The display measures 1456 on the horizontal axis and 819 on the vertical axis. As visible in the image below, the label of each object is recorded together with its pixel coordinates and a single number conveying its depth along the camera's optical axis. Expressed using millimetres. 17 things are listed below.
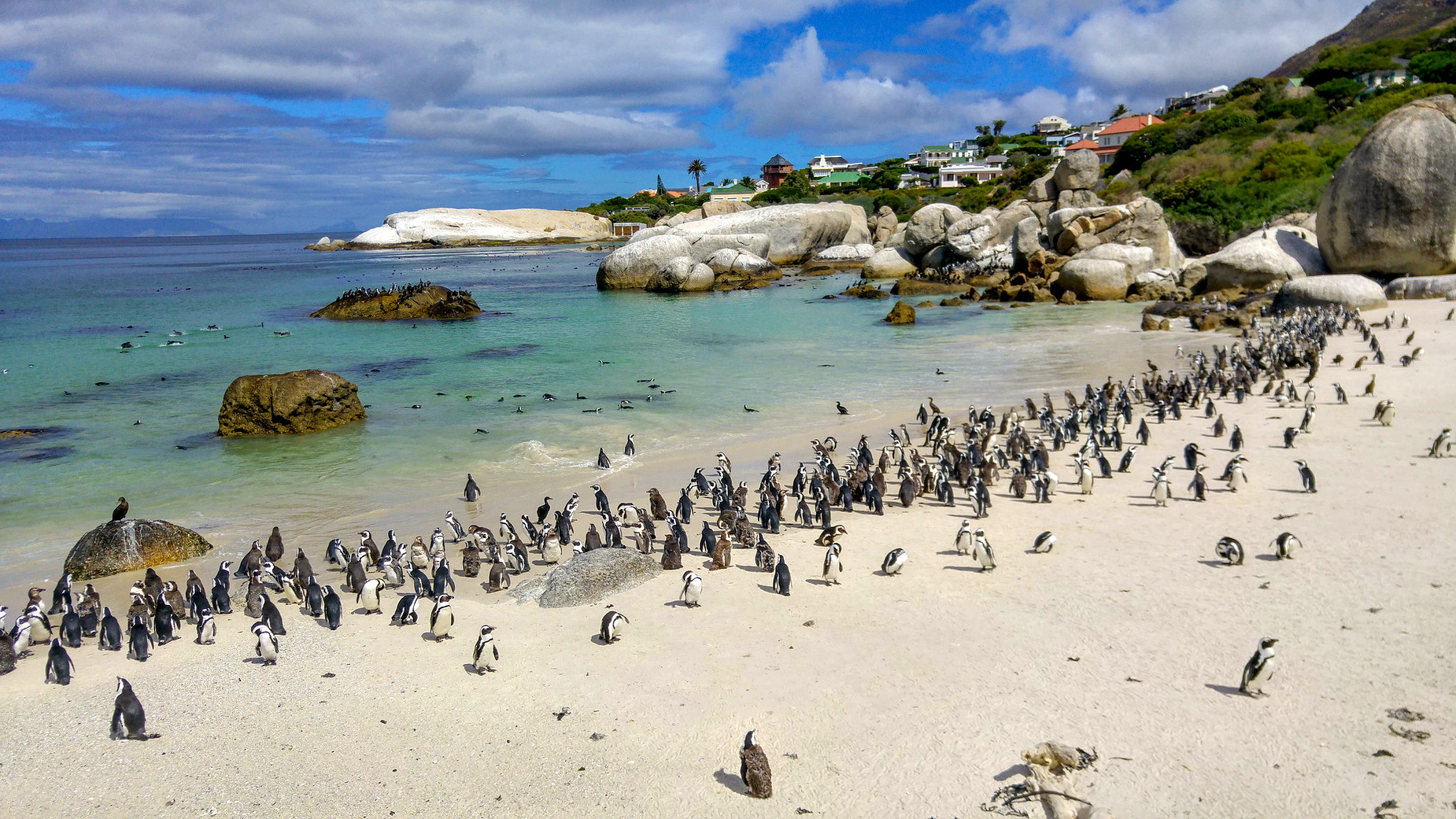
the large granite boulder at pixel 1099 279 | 33875
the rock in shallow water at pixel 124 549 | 10422
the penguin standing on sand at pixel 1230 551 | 8523
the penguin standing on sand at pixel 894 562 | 8945
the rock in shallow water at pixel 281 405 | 17594
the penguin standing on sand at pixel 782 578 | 8617
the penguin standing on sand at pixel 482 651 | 7312
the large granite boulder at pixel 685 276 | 46156
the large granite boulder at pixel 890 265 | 46731
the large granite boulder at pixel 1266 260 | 29516
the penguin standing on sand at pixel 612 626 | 7719
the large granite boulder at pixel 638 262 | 48656
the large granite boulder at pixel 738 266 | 49719
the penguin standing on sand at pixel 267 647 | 7684
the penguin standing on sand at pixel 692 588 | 8422
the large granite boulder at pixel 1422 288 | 25266
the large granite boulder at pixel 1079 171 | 42250
